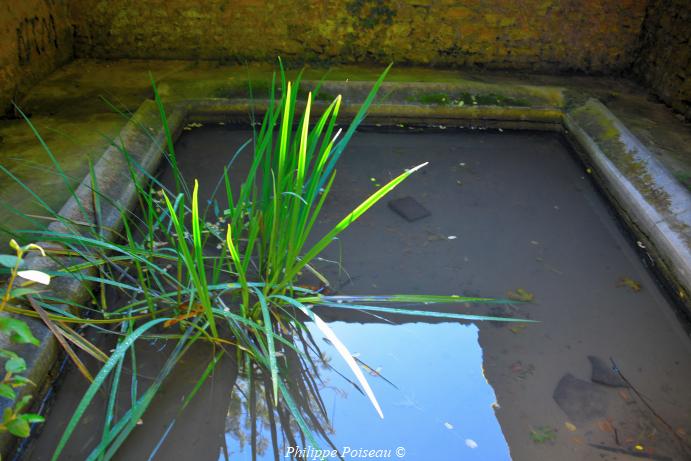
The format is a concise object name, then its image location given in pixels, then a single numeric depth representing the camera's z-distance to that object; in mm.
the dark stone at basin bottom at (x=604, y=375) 2000
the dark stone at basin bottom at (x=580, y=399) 1891
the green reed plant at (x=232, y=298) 1636
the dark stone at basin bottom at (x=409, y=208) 2713
